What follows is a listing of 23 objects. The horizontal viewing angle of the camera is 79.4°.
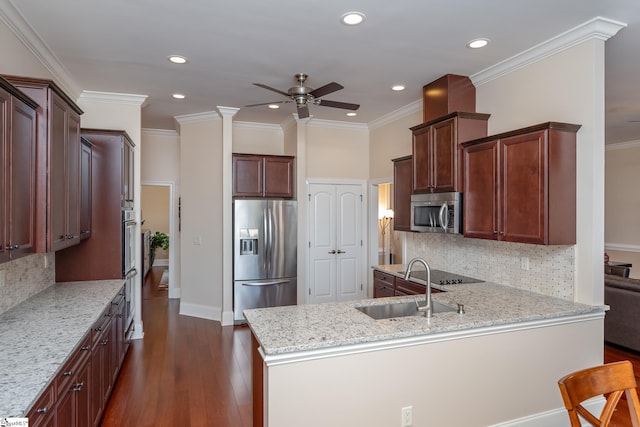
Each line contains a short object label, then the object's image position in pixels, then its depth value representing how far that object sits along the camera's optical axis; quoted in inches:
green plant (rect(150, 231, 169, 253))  411.5
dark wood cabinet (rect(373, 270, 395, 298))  175.3
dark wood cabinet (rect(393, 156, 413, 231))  175.0
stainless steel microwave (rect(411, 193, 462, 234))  140.2
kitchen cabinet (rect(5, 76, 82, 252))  88.6
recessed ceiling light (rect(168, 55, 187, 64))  137.5
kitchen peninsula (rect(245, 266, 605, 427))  82.3
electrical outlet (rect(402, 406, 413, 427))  90.7
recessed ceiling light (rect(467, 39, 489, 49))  123.5
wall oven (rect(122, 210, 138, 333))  151.9
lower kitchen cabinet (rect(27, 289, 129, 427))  65.9
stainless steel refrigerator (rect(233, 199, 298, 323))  213.9
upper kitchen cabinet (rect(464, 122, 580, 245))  112.8
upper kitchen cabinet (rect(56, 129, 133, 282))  146.1
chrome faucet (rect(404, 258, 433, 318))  100.0
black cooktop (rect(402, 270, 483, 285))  151.6
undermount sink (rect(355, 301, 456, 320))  113.2
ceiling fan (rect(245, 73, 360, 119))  142.8
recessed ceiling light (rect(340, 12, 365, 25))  107.2
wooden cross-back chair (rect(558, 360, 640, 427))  54.1
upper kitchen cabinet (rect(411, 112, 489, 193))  141.7
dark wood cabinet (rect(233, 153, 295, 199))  219.1
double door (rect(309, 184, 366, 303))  237.0
